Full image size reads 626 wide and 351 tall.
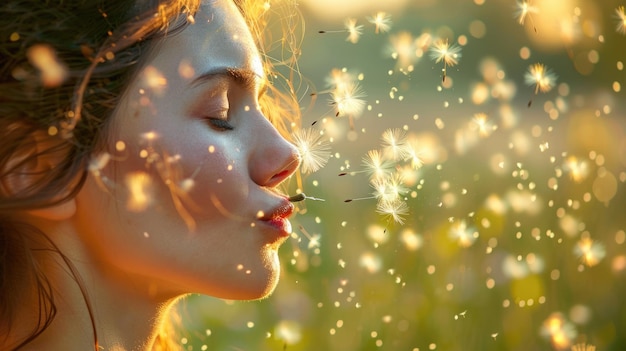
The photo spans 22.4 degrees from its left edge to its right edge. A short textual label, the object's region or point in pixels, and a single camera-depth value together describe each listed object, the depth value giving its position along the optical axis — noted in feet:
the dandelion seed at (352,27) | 3.28
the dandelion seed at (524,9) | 3.47
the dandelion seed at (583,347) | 4.07
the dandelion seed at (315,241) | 3.79
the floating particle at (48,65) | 2.65
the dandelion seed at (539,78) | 3.56
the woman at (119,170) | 2.66
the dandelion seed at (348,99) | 3.16
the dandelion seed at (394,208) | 3.19
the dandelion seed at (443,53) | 3.29
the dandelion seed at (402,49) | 3.52
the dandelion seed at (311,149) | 3.04
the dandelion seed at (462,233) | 3.90
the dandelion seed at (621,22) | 4.09
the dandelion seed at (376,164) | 3.20
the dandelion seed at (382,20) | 3.20
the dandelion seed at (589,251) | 4.10
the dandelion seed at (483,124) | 3.68
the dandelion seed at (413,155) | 3.21
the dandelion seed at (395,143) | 3.20
